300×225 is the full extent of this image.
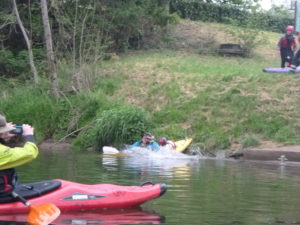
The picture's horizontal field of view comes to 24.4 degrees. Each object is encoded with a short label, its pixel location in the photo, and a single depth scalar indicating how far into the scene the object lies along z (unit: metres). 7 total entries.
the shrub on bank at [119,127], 20.86
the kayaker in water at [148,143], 19.27
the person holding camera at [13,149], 8.55
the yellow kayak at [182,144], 19.72
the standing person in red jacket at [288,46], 24.94
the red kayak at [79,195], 9.35
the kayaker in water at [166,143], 19.41
